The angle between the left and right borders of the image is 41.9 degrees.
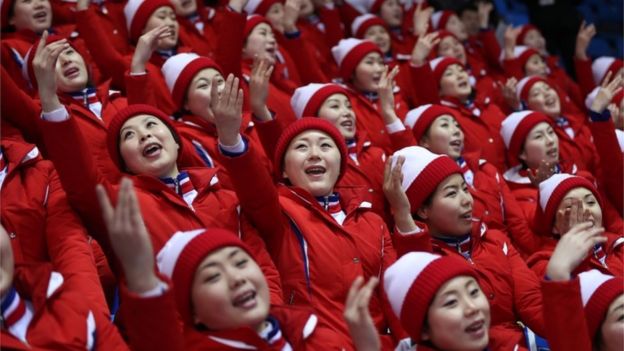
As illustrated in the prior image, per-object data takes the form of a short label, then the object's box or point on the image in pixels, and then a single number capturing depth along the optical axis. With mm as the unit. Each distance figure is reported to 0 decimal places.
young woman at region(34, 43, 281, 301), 2303
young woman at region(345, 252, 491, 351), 2057
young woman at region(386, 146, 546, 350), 2688
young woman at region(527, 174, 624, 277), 2947
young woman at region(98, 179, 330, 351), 1794
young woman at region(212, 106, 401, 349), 2424
